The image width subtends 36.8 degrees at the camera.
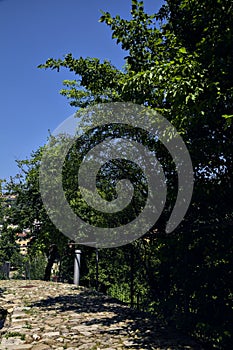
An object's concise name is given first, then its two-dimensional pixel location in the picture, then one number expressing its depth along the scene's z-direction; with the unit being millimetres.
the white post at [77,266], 15141
